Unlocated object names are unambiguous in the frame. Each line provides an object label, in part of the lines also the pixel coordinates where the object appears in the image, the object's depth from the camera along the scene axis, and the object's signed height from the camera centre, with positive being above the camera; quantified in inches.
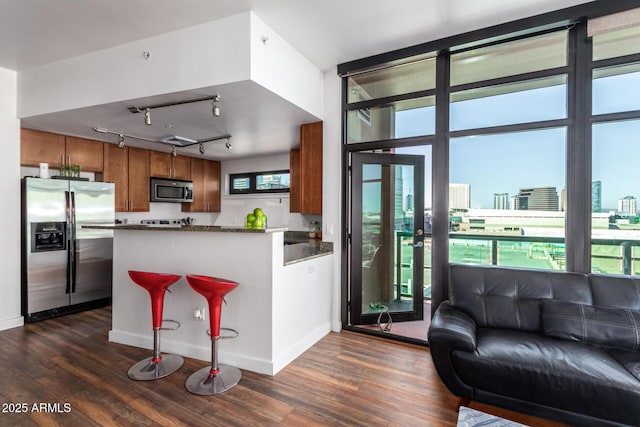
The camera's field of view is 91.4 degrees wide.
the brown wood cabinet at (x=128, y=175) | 180.2 +21.4
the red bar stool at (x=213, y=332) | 92.4 -36.9
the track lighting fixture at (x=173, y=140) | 141.6 +35.9
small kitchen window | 216.7 +21.0
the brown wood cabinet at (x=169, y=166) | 201.8 +30.4
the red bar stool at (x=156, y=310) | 101.3 -33.0
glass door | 131.4 -12.5
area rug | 73.0 -50.2
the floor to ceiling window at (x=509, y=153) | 106.0 +21.1
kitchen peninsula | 101.8 -29.7
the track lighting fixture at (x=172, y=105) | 105.6 +39.3
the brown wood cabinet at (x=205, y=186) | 228.1 +18.5
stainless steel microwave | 200.4 +13.6
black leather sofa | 69.7 -34.9
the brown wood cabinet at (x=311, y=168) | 143.4 +19.7
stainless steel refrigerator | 143.0 -17.7
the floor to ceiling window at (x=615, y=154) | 96.3 +18.0
